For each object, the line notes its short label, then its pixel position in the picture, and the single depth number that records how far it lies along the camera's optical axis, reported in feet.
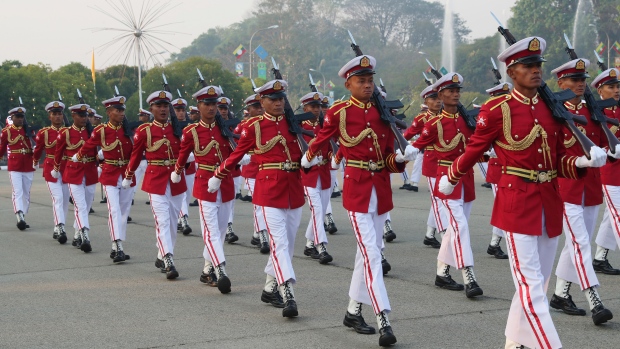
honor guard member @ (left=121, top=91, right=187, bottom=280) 35.32
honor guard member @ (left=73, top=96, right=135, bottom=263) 40.60
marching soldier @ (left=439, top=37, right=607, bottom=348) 20.39
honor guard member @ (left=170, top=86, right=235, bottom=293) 32.19
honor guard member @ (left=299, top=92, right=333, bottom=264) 38.63
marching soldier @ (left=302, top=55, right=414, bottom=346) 25.04
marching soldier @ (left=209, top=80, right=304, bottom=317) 28.48
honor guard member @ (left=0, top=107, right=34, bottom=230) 54.29
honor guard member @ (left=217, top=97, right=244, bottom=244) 45.37
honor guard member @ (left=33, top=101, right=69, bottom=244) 47.06
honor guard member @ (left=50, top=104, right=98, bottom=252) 43.93
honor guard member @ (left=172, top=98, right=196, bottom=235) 49.27
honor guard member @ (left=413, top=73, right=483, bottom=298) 29.87
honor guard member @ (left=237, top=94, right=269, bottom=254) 41.06
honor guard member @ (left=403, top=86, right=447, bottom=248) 40.96
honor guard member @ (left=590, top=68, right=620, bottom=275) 31.27
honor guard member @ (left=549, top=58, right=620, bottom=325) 25.80
